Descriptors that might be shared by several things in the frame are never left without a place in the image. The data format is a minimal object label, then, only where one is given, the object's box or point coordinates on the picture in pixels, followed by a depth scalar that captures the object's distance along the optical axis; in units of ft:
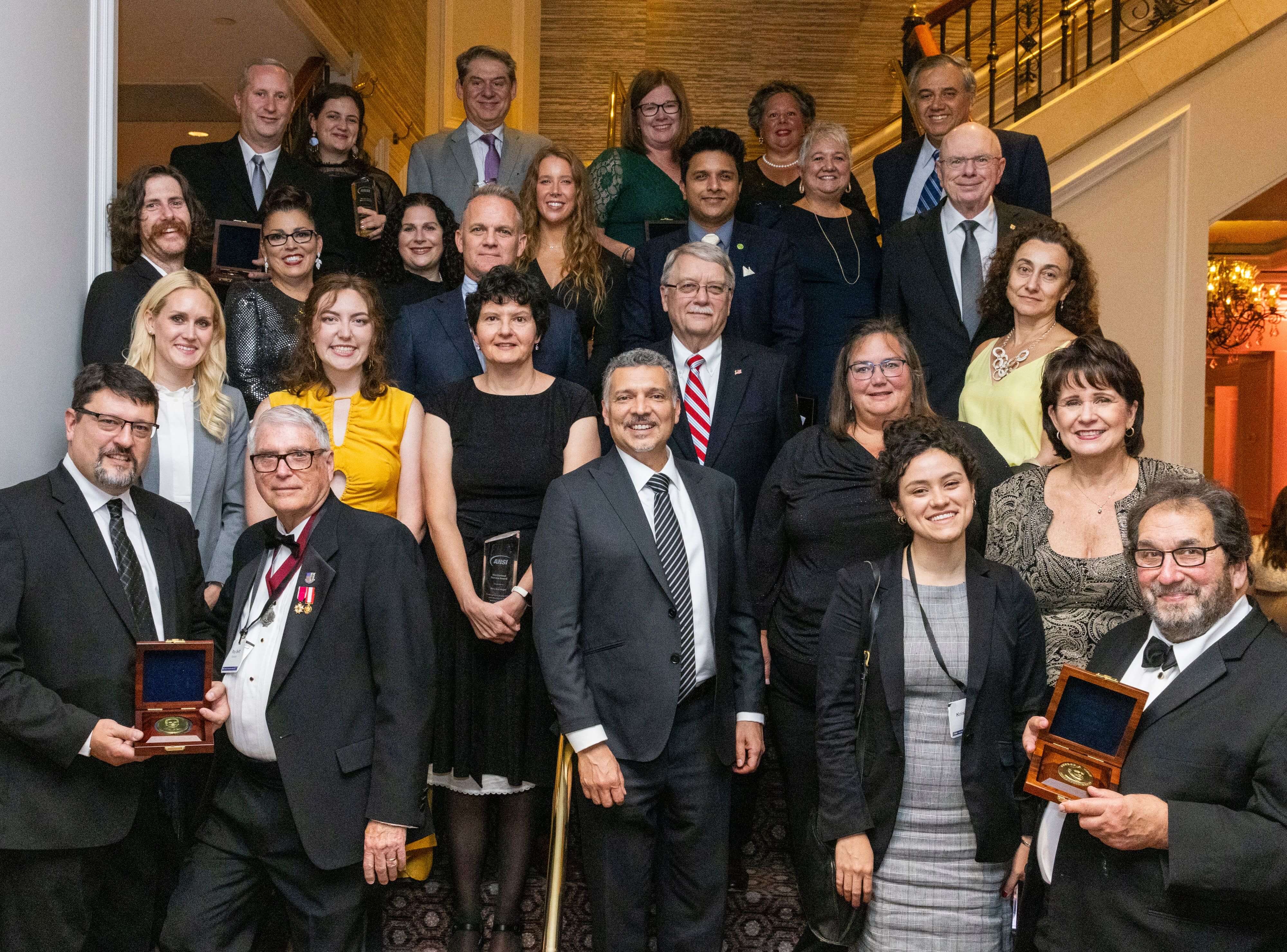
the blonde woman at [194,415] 11.66
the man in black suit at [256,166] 15.42
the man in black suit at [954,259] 13.92
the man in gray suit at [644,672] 9.91
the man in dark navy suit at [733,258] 14.02
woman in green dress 15.88
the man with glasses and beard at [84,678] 9.06
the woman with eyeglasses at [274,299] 13.11
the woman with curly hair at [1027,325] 12.00
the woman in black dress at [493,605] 11.11
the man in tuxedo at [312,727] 9.50
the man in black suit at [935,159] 15.65
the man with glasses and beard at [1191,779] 7.45
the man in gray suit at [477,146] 16.71
